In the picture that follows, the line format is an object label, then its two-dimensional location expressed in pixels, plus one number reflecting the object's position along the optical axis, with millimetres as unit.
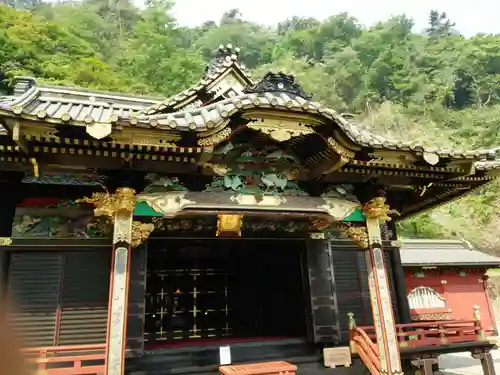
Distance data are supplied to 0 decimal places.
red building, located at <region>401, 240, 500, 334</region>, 16328
